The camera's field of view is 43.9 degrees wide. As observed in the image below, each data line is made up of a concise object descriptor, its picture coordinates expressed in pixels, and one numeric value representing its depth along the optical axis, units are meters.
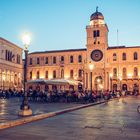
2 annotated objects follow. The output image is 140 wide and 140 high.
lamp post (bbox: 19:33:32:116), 8.42
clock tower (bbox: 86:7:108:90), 43.58
